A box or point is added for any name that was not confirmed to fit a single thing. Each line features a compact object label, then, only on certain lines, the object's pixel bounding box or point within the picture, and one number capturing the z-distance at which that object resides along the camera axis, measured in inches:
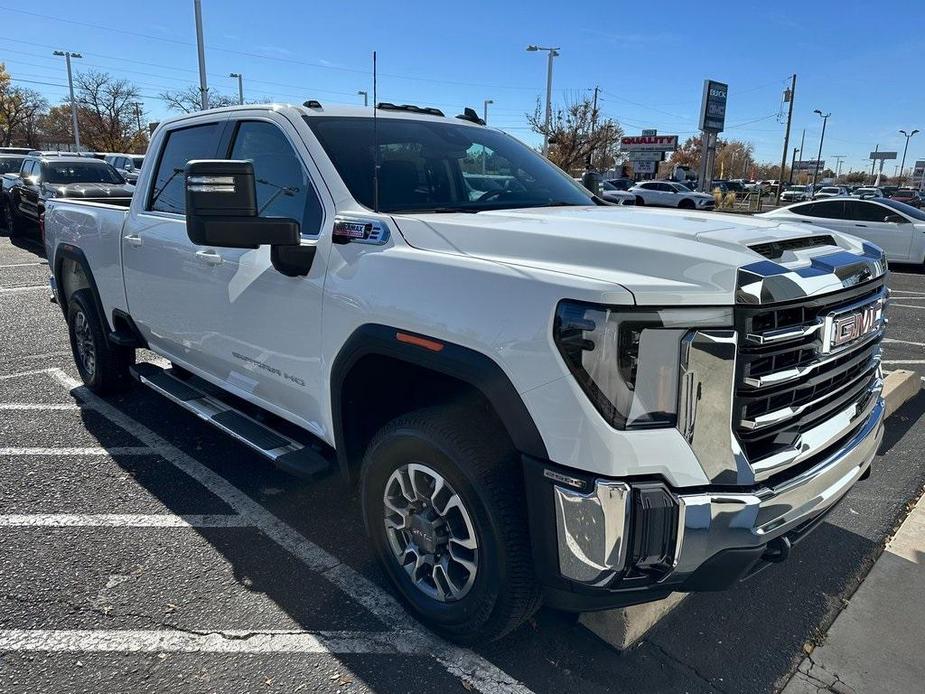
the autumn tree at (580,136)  1784.0
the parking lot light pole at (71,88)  1849.2
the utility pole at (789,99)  1820.9
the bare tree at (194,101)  1508.9
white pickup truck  76.0
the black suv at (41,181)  537.3
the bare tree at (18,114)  2175.2
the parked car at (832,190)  1921.0
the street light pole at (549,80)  1612.1
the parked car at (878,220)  543.8
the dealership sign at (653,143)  2386.8
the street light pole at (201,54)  1026.3
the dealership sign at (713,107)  1653.5
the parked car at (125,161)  1022.4
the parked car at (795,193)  2159.9
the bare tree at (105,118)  2246.6
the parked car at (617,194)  1182.3
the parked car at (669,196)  1286.9
